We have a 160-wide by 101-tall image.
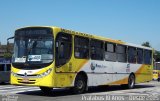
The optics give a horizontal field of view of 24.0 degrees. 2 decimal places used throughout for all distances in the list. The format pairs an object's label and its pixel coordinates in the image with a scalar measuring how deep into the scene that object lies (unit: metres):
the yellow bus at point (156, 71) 45.44
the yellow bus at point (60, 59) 16.44
